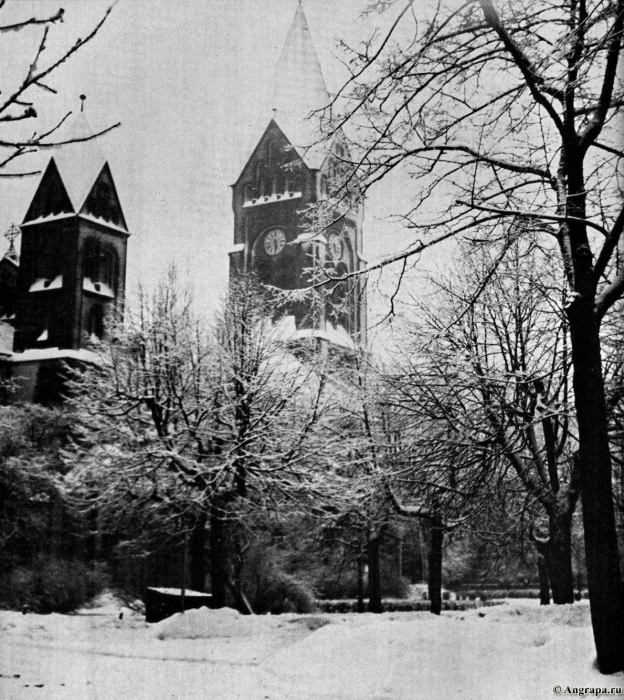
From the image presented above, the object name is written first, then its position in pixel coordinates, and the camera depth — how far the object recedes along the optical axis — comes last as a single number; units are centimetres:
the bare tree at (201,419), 1820
